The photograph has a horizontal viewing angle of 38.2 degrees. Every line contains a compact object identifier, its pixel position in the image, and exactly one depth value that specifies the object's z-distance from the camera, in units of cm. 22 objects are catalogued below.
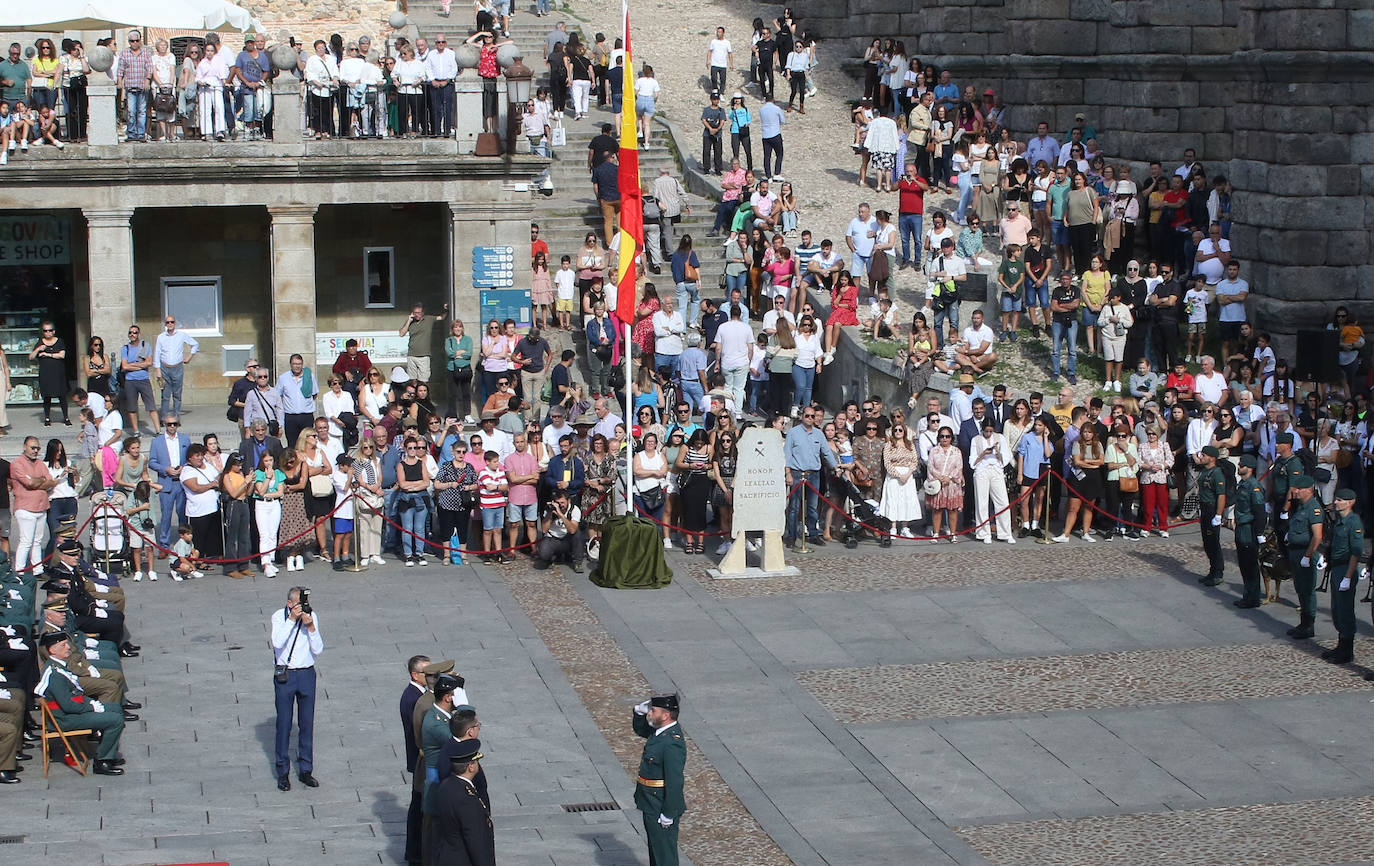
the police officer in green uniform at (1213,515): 2011
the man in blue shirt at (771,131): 3172
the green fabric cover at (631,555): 2000
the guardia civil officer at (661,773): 1226
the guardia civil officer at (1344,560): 1750
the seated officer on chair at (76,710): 1463
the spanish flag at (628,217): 2102
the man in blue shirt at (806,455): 2164
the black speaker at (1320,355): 2409
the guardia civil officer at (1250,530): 1931
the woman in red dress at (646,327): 2592
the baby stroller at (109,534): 1991
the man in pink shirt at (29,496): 1981
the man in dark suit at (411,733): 1287
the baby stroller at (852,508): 2184
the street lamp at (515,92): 2748
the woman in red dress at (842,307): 2656
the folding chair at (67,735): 1462
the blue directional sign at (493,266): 2766
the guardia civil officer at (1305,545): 1811
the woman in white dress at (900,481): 2183
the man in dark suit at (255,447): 2077
